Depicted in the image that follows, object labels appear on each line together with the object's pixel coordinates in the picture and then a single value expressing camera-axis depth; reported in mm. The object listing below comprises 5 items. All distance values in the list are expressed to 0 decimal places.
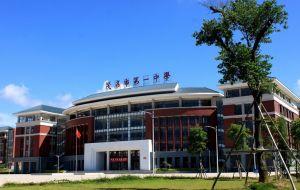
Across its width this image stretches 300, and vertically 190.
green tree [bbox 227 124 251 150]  48578
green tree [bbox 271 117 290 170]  41888
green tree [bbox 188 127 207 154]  59188
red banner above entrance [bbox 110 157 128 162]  76812
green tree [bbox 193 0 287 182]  25375
